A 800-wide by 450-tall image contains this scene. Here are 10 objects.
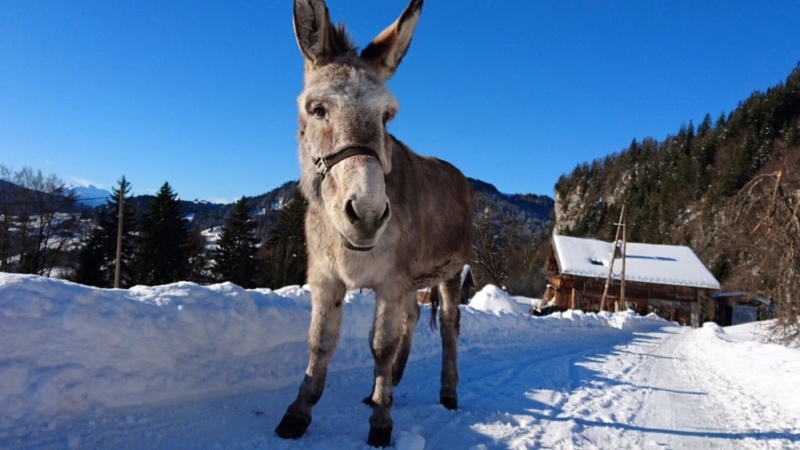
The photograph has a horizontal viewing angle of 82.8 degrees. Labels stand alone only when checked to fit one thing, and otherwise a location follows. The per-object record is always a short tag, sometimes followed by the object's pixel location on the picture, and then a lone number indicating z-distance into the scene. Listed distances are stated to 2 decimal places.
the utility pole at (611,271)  37.54
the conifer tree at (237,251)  41.16
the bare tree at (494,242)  43.44
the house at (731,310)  51.19
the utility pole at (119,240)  29.25
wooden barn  44.12
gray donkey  2.70
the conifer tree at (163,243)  37.53
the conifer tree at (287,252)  36.81
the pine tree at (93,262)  37.00
